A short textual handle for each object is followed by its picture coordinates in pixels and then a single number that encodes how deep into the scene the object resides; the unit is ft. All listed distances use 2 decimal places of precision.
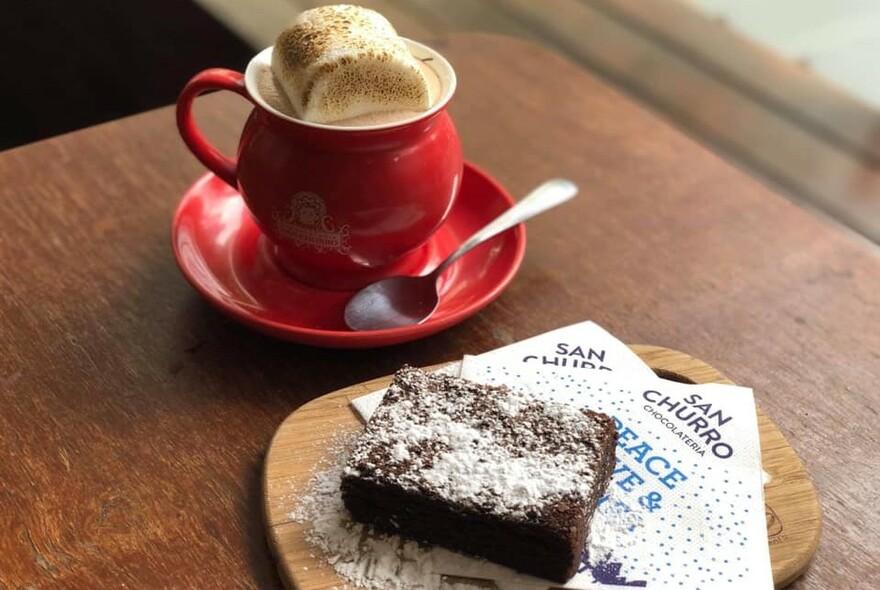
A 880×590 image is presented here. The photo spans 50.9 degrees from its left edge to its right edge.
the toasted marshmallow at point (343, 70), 2.51
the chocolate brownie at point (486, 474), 2.06
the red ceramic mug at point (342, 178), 2.64
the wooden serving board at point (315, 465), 2.12
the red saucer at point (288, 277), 2.70
